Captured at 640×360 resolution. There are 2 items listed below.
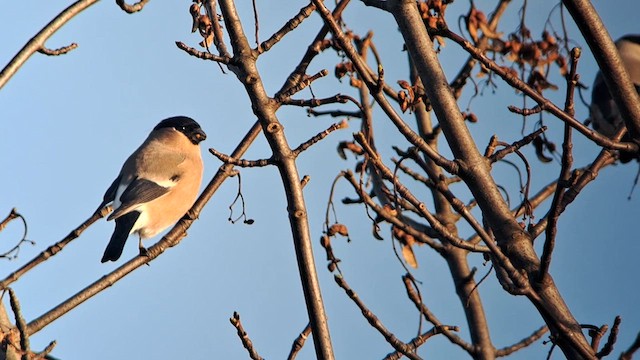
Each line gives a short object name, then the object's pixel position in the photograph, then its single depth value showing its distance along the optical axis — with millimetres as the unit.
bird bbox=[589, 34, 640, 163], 12444
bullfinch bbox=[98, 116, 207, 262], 9320
